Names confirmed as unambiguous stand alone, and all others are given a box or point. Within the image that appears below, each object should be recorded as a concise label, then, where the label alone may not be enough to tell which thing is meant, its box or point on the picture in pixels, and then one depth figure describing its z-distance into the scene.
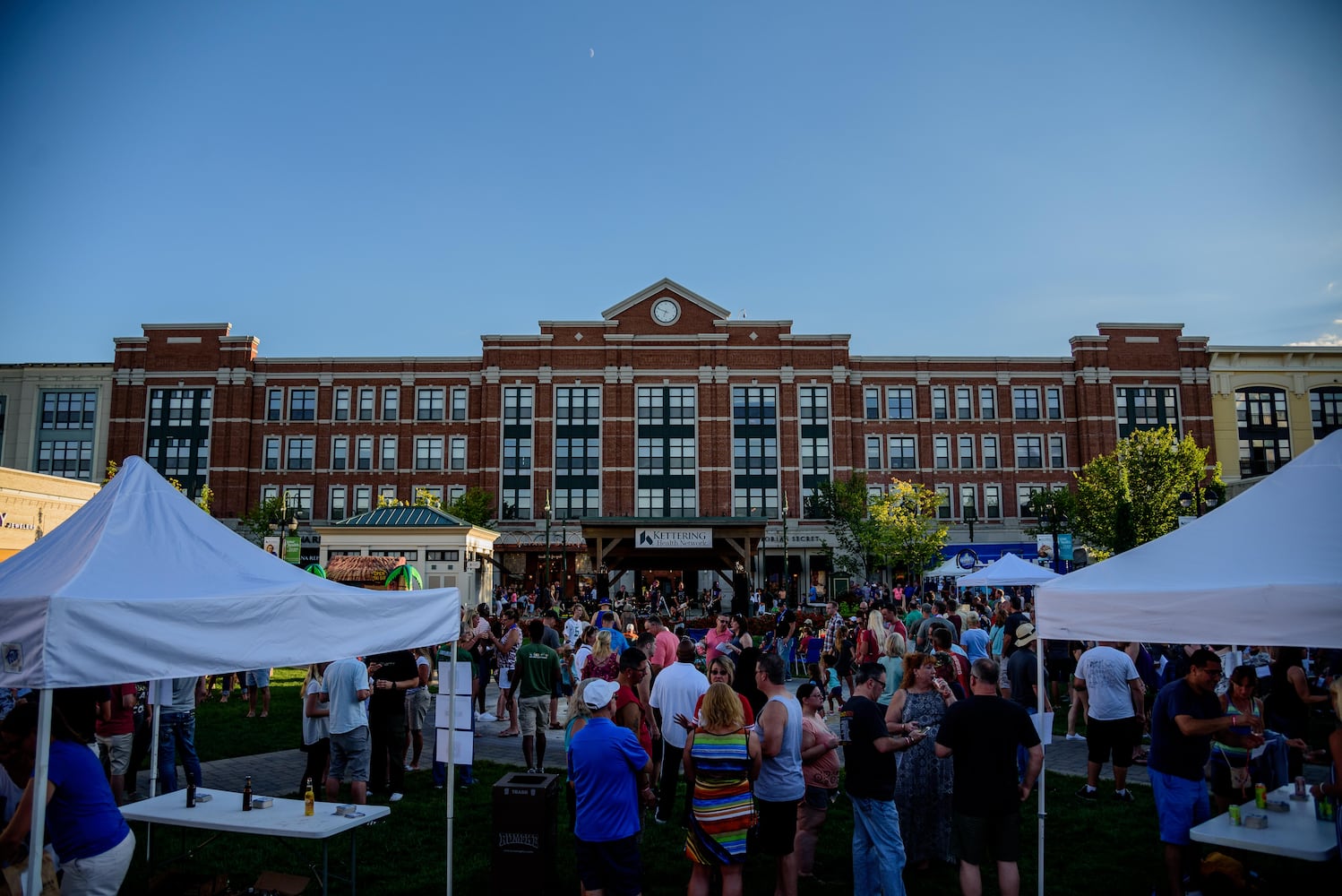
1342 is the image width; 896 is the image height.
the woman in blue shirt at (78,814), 5.49
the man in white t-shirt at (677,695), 9.16
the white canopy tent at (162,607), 5.44
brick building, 58.34
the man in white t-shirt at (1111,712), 10.16
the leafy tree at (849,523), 52.00
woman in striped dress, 6.29
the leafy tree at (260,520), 54.47
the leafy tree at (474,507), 54.25
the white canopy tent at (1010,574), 23.64
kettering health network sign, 41.22
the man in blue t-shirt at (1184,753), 6.97
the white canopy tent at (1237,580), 6.25
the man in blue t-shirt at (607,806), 6.18
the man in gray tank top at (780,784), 6.75
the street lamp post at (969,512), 58.28
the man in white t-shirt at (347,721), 9.16
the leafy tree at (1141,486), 48.16
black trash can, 7.51
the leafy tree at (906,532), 50.25
